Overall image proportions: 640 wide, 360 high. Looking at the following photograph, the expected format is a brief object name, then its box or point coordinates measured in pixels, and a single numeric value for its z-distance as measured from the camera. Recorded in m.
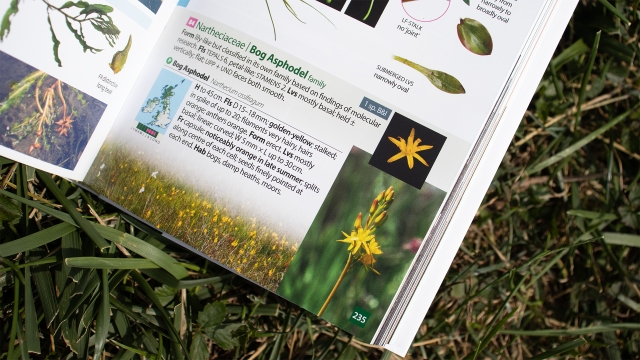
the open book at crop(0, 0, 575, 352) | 0.41
